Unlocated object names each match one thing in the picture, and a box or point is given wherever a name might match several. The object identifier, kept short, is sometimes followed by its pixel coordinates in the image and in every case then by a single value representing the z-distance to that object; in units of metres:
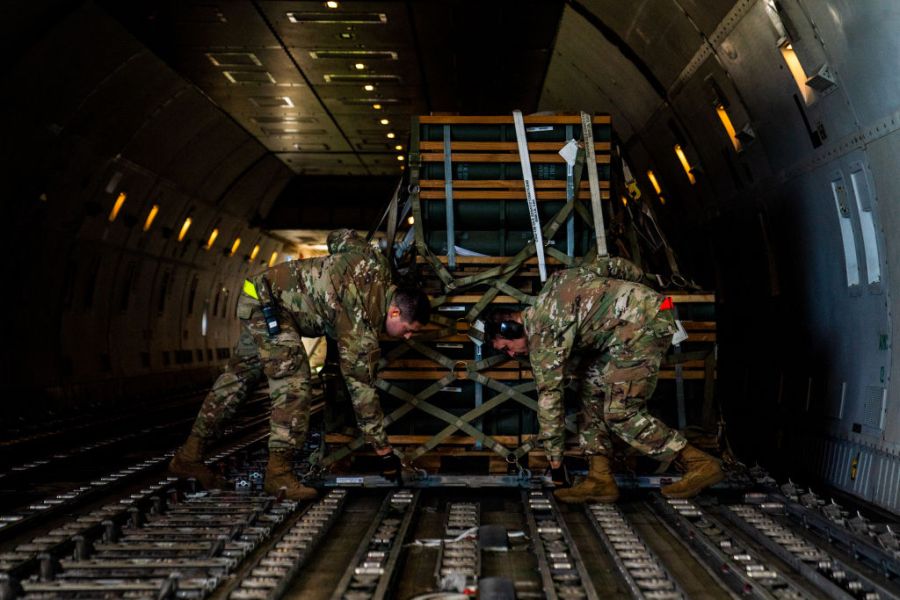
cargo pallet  7.29
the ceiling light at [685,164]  11.42
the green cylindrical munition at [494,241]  7.84
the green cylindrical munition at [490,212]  7.80
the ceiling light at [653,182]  13.37
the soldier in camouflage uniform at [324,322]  6.54
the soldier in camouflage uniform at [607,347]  6.45
